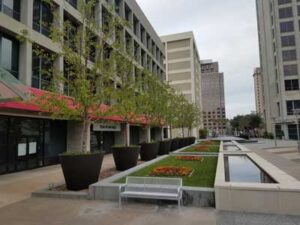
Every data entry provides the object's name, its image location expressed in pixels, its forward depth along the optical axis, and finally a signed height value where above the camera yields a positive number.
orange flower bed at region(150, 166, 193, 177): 10.71 -1.48
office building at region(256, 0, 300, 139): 59.94 +15.99
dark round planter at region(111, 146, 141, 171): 13.91 -1.07
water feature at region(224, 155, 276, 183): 9.48 -1.60
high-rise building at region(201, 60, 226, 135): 143.45 +23.35
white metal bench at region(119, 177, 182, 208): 7.50 -1.53
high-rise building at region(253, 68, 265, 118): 157.00 +24.28
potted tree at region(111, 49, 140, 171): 12.78 +1.73
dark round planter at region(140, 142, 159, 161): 18.38 -1.07
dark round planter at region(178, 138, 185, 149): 29.73 -0.88
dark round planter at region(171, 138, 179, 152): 26.80 -0.99
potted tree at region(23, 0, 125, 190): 9.38 +1.77
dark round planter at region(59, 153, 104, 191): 9.29 -1.13
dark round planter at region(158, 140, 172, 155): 22.45 -1.06
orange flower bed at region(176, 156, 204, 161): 16.10 -1.43
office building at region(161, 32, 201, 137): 72.50 +19.42
